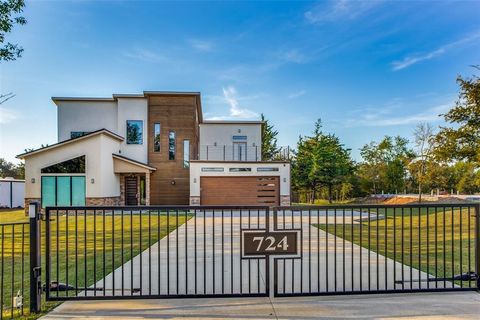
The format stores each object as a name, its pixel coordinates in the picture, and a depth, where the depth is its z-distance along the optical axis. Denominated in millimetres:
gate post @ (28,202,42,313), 3277
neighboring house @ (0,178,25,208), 21391
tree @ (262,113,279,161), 37753
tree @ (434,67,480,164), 17500
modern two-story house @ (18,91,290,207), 18344
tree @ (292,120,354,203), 29062
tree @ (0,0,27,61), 10344
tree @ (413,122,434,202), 29875
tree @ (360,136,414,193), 35938
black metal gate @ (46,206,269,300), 3627
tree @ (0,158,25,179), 40094
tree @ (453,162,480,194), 40000
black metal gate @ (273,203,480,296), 3827
